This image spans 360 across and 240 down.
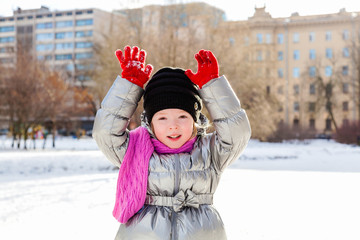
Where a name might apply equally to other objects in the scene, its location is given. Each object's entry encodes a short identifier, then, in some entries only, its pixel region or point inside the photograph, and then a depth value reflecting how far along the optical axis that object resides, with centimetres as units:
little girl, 229
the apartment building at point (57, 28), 6831
